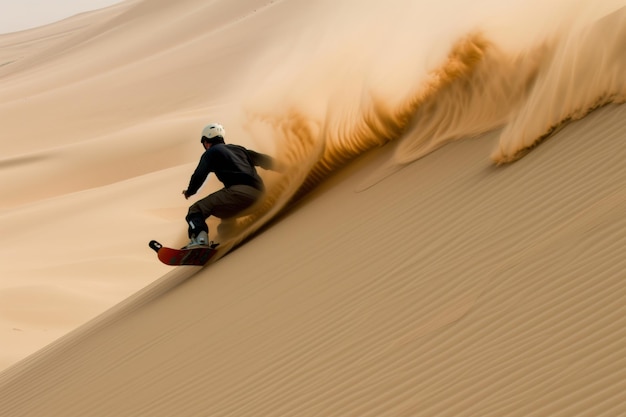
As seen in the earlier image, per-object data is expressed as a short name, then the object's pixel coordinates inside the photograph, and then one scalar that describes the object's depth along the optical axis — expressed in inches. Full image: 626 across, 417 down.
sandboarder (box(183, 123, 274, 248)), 727.7
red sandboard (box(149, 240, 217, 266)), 689.0
